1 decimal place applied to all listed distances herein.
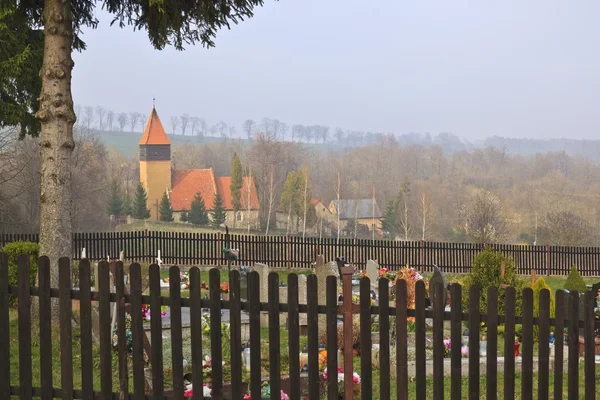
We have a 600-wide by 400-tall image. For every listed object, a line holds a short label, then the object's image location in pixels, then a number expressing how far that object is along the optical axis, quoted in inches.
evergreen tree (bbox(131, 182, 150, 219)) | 2967.3
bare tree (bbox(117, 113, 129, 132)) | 6434.6
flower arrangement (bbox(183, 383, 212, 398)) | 308.0
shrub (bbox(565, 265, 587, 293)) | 647.2
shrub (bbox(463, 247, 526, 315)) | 550.6
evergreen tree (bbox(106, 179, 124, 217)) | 2984.7
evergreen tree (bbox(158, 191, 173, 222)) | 3063.5
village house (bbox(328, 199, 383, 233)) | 3164.4
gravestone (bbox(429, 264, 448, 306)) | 463.3
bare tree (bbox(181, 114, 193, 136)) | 6771.7
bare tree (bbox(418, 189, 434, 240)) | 2763.3
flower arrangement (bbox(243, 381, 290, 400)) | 292.4
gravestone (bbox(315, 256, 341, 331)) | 444.4
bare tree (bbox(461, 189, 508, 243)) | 1633.9
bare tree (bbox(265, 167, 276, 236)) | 2744.1
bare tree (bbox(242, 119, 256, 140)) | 5994.1
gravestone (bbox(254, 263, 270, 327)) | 538.1
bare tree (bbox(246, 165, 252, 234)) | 2693.7
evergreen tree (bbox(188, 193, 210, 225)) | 2974.9
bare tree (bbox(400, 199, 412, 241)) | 2795.8
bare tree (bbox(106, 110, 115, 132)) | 6314.0
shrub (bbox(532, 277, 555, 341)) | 496.6
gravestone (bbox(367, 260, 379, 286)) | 594.9
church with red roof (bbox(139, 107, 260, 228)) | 3132.4
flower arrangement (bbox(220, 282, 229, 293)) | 623.6
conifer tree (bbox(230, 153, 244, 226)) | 2853.3
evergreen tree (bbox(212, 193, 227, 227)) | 2888.8
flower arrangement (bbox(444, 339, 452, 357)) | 409.7
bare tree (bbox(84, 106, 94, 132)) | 5388.3
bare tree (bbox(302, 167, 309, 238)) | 2364.2
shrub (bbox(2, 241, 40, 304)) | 540.4
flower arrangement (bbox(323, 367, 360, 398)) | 294.7
